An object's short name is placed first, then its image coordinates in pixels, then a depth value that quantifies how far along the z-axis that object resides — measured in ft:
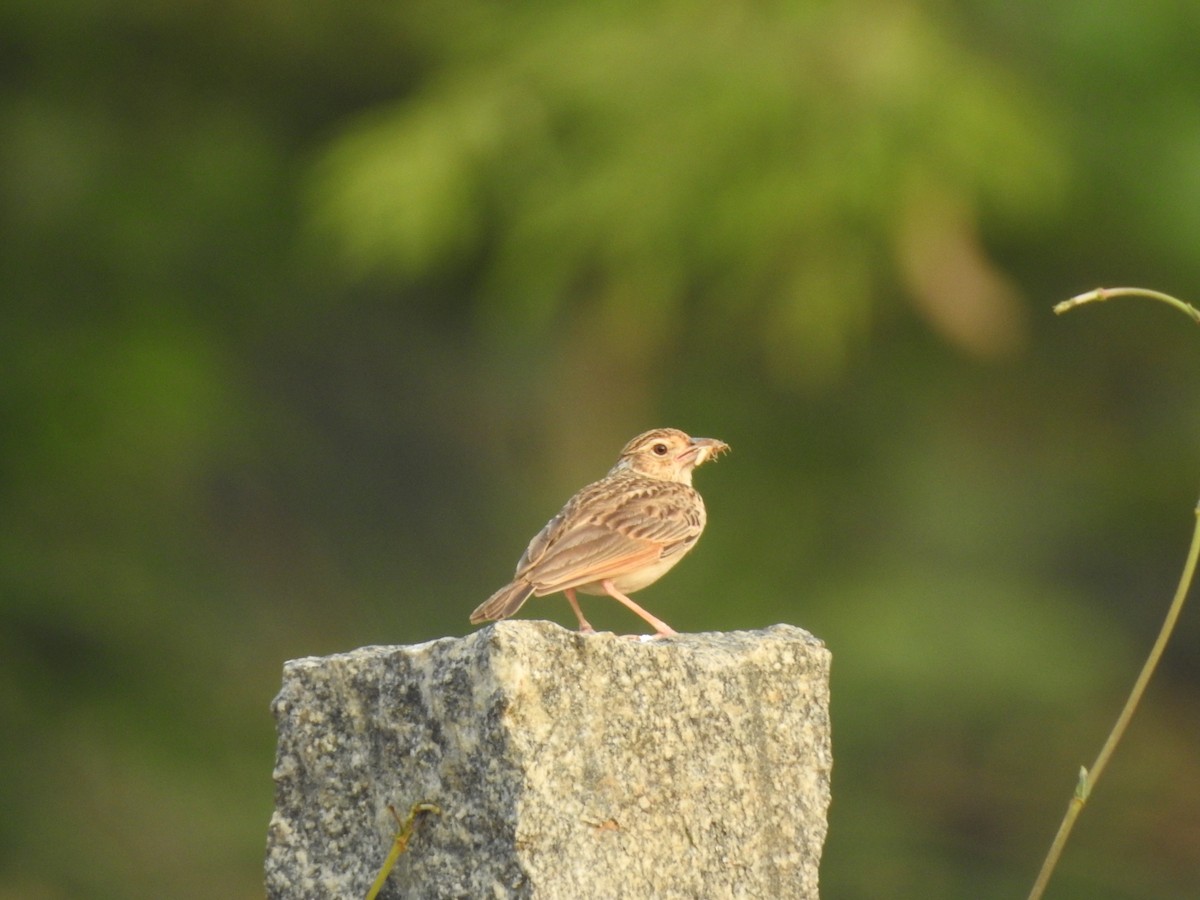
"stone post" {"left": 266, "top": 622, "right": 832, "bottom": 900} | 24.88
